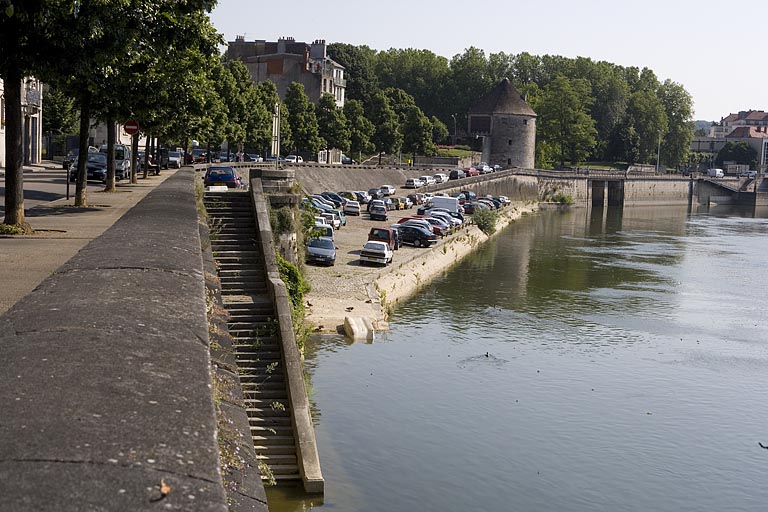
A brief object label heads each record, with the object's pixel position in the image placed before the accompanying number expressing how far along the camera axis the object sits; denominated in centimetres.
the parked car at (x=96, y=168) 4956
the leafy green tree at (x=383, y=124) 11500
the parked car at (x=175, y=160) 7686
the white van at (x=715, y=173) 16140
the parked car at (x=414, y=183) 10277
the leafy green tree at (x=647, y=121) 16250
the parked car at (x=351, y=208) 7225
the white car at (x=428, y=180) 10656
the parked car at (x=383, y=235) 5431
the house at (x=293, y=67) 12662
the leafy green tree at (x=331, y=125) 10362
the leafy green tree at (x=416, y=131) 12338
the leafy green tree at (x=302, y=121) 9581
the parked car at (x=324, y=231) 4595
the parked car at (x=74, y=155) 6744
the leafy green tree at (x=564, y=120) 14362
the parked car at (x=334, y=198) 7100
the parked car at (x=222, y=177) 5044
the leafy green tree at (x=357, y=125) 11012
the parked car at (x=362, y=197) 8156
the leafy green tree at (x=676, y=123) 17012
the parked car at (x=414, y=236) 6034
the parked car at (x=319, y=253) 4706
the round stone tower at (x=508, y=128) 13812
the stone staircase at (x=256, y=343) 1975
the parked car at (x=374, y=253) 4934
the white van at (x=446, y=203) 8362
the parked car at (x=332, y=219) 5988
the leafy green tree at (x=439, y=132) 14925
